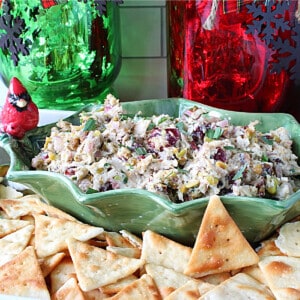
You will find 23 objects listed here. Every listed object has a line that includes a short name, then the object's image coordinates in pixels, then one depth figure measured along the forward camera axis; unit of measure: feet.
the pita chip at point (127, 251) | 2.87
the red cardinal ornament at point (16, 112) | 3.42
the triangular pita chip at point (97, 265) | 2.66
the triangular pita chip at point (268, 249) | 2.89
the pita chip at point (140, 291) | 2.59
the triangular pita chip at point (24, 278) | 2.63
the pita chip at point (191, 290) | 2.57
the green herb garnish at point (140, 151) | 3.07
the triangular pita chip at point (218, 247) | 2.71
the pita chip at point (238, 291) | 2.55
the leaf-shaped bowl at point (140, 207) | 2.74
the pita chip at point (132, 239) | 2.98
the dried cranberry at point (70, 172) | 3.06
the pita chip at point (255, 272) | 2.77
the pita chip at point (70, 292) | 2.60
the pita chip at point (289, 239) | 2.85
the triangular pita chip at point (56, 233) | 2.89
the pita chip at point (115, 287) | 2.68
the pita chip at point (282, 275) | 2.56
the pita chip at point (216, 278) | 2.79
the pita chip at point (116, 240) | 2.95
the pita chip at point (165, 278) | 2.66
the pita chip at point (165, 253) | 2.83
